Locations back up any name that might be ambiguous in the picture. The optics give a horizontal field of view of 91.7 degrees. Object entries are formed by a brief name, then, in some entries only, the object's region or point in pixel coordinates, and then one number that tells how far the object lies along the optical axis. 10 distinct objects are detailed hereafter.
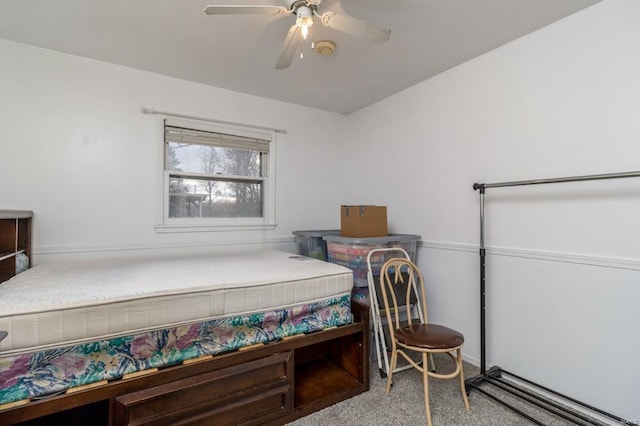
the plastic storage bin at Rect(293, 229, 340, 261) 3.08
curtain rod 2.68
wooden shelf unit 1.90
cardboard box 2.54
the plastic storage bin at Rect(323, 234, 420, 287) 2.46
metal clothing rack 1.67
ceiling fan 1.48
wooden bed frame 1.34
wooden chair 1.72
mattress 1.24
